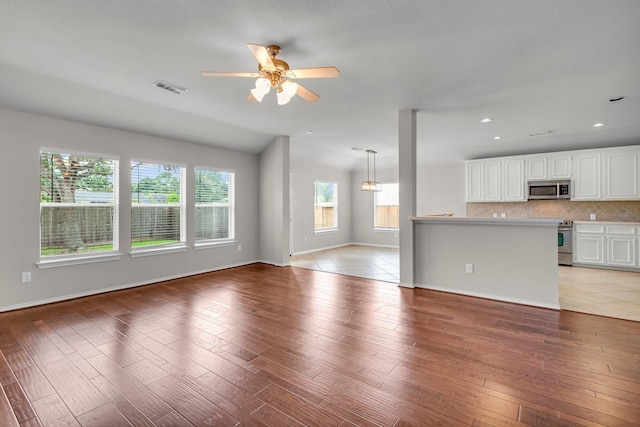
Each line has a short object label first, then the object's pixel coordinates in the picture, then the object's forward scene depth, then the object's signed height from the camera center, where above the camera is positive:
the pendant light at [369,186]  7.58 +0.70
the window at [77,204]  3.89 +0.16
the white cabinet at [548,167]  6.16 +0.96
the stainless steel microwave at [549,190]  6.18 +0.46
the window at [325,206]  8.64 +0.23
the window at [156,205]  4.78 +0.17
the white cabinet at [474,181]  7.10 +0.76
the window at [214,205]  5.70 +0.20
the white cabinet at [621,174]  5.56 +0.70
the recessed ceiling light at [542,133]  5.60 +1.52
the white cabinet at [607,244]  5.45 -0.62
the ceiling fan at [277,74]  2.41 +1.17
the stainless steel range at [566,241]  6.02 -0.59
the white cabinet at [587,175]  5.88 +0.72
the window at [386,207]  9.05 +0.20
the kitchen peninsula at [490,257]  3.64 -0.61
